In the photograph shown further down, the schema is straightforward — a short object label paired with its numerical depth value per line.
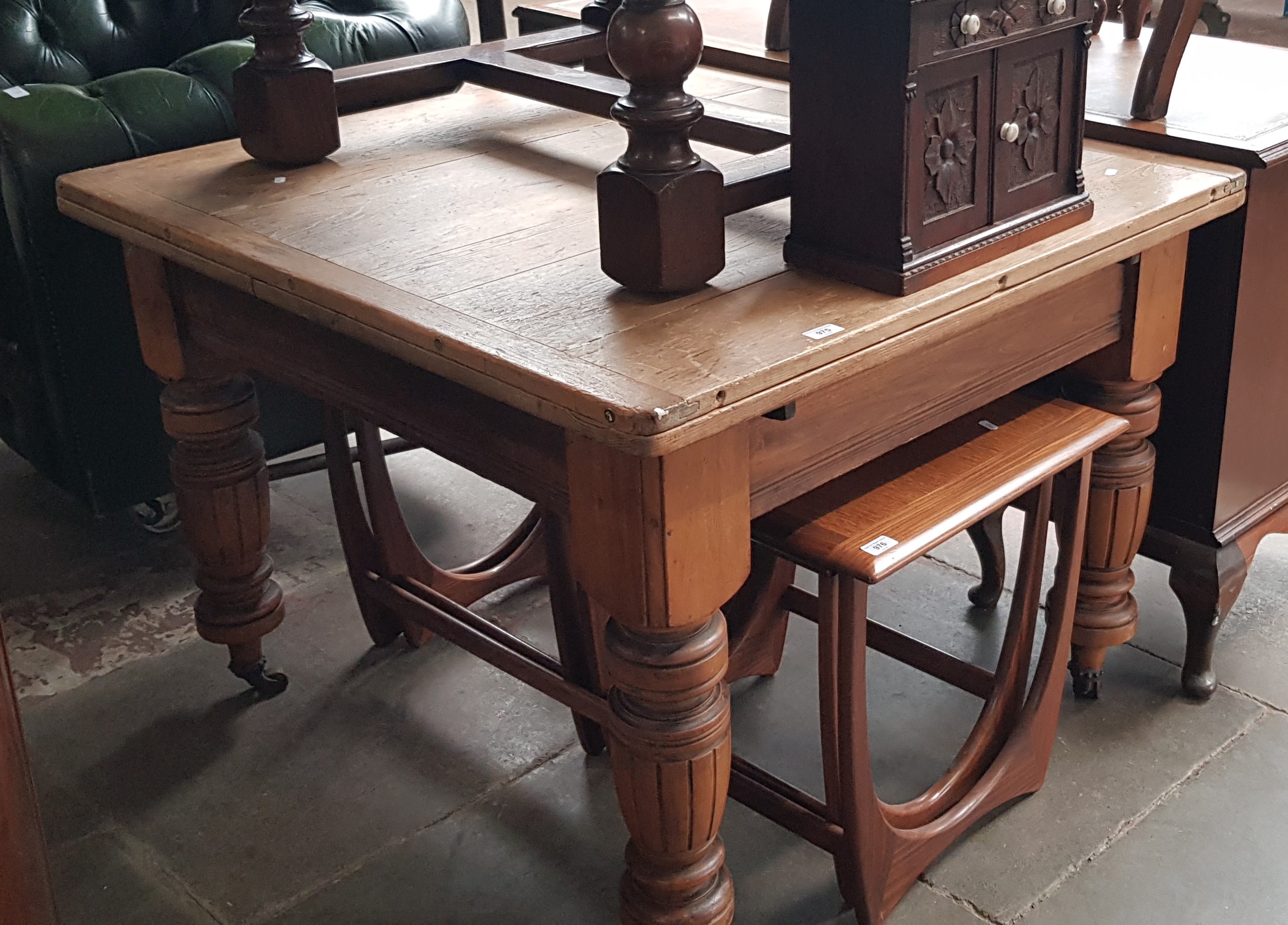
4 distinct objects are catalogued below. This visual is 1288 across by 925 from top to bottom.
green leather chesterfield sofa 2.17
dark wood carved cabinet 1.30
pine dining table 1.24
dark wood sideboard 1.77
